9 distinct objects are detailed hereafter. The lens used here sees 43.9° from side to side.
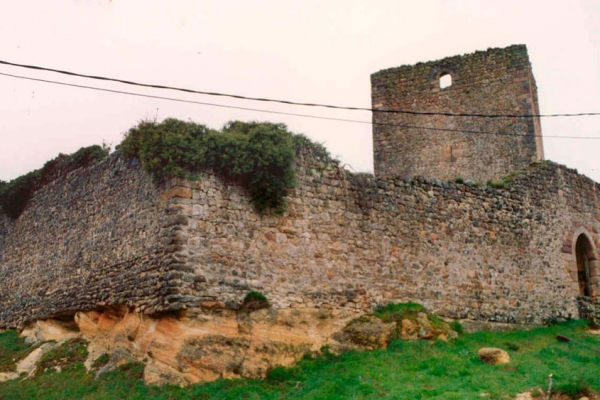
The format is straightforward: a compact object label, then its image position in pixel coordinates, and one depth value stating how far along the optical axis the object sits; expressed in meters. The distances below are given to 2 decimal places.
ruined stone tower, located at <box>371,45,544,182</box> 22.83
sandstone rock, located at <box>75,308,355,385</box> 12.68
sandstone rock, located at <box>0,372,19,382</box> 14.70
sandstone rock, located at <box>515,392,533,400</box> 11.18
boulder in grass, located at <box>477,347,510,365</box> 13.60
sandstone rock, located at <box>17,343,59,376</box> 14.95
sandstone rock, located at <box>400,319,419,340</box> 14.64
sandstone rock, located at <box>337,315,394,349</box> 14.35
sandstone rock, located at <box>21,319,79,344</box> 15.86
